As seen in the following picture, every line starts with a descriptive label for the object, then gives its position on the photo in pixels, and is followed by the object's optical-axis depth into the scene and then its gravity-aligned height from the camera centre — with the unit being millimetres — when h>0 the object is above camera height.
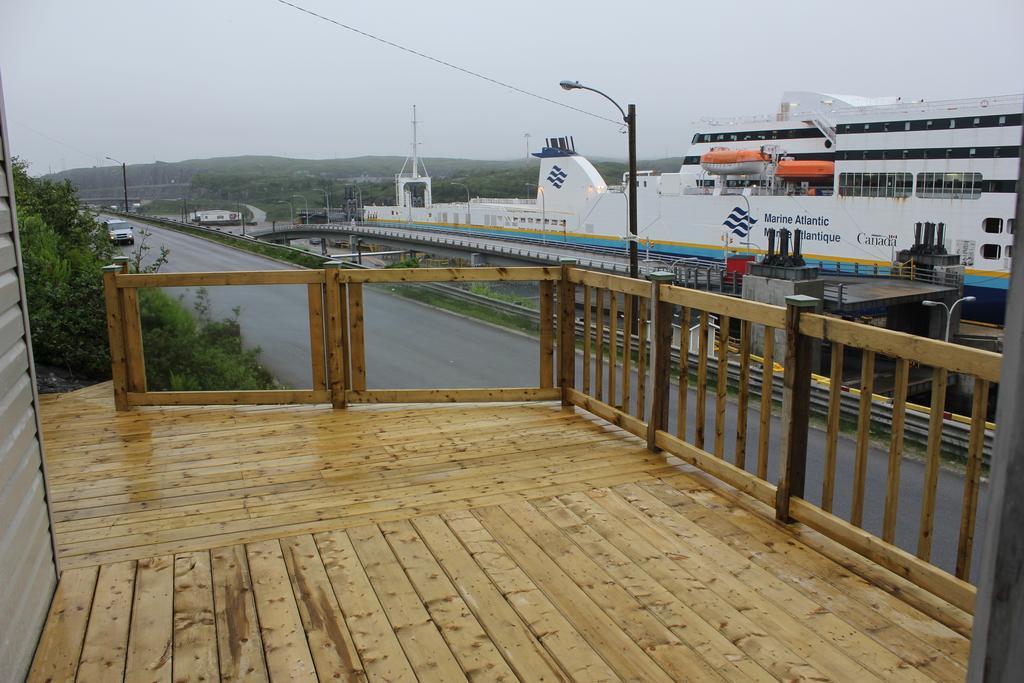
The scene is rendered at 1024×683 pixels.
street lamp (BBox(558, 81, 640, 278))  16281 +1434
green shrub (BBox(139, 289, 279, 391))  5574 -1031
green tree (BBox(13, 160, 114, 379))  6977 -911
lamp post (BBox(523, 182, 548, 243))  43875 -558
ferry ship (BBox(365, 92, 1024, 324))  30094 +872
